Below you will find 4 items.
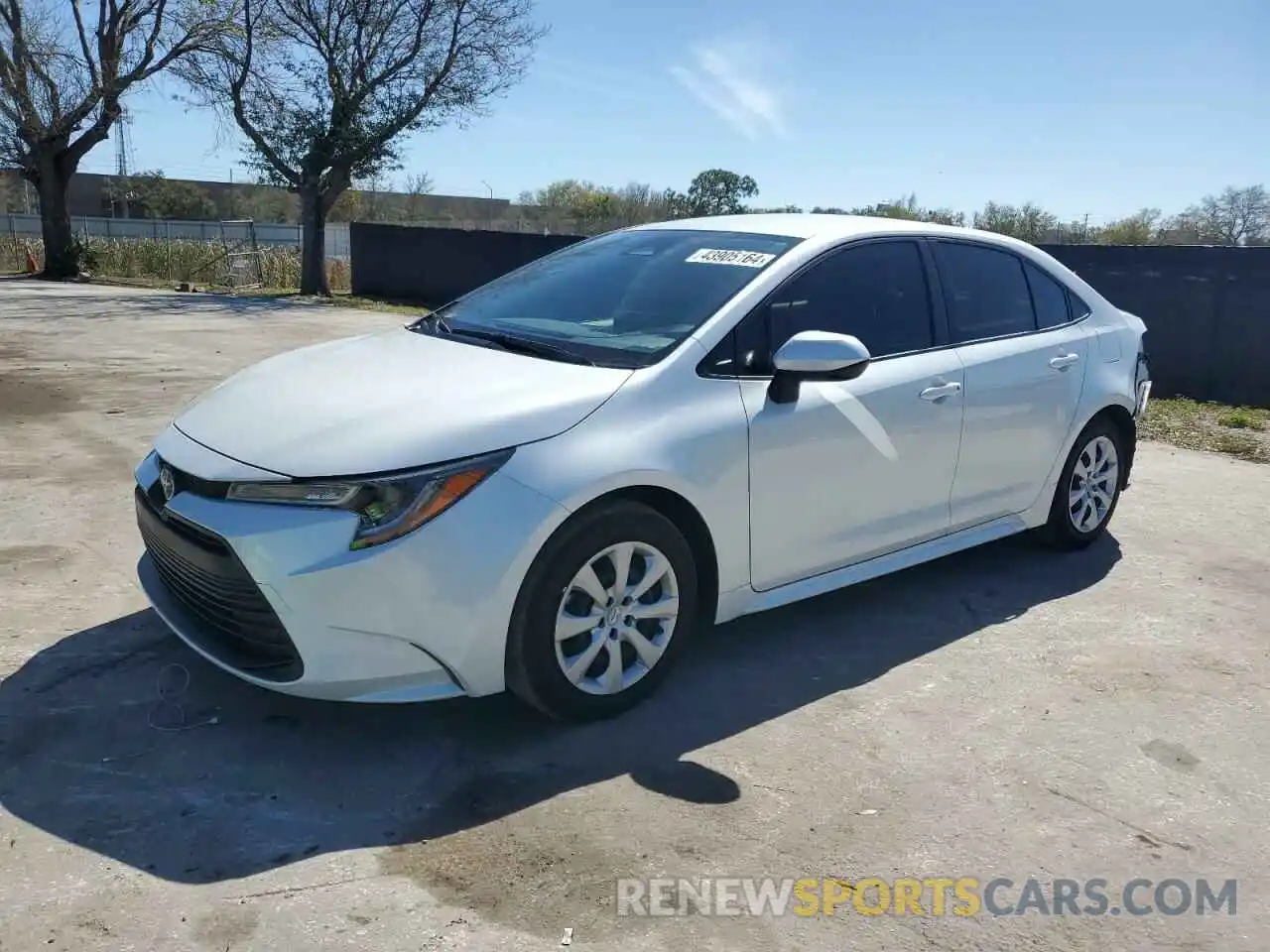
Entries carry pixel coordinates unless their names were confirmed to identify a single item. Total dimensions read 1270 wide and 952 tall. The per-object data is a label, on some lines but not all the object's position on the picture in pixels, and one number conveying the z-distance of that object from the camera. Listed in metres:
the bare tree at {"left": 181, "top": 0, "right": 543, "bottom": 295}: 25.36
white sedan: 3.16
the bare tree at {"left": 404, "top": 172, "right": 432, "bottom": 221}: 54.41
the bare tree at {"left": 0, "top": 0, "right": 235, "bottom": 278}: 28.86
